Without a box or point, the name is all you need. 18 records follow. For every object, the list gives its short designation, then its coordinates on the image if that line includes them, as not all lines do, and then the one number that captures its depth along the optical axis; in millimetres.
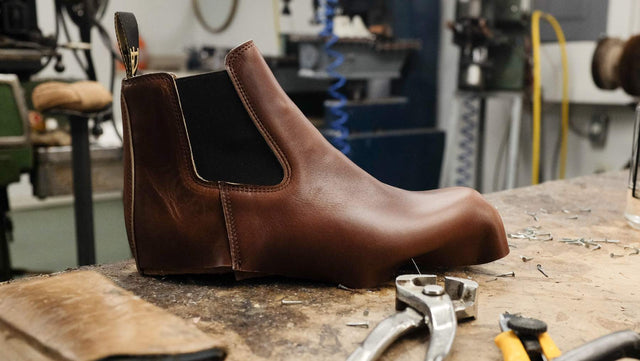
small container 887
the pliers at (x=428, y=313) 450
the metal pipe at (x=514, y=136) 2828
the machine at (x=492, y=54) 2842
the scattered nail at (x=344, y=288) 620
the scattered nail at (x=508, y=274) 675
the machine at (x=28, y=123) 1451
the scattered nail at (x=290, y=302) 581
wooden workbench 492
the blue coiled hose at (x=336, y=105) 2822
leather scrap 403
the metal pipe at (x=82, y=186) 1579
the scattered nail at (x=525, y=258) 733
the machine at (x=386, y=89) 2918
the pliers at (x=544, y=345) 425
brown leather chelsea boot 602
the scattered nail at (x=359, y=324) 526
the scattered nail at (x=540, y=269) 681
